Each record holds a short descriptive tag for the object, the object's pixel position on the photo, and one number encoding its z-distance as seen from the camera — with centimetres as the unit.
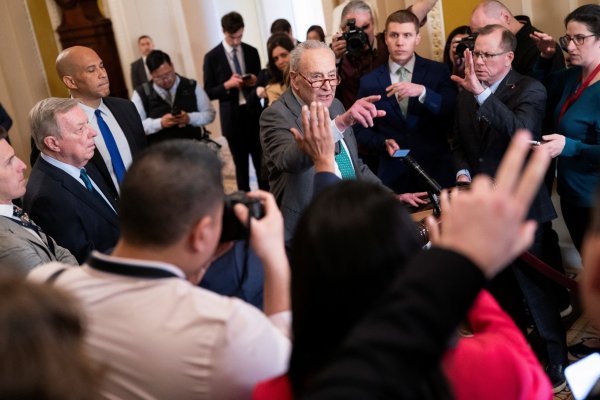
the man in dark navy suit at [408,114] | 301
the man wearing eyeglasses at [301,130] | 213
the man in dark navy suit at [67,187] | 221
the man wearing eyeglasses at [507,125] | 238
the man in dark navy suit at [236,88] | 481
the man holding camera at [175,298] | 99
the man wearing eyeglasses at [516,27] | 302
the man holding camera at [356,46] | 349
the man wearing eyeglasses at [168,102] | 427
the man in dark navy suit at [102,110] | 294
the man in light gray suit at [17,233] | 176
